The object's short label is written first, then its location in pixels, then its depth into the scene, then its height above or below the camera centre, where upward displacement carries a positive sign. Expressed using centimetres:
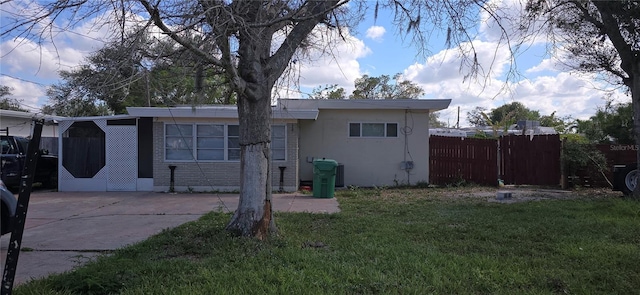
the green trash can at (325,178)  1223 -77
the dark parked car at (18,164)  1324 -51
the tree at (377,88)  3806 +549
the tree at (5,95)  2418 +297
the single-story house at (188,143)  1379 +20
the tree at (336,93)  2843 +382
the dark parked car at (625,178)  1205 -71
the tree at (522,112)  4675 +445
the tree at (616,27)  1014 +302
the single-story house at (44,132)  1546 +67
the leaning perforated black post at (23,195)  340 -37
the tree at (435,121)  5230 +373
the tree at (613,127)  2026 +120
